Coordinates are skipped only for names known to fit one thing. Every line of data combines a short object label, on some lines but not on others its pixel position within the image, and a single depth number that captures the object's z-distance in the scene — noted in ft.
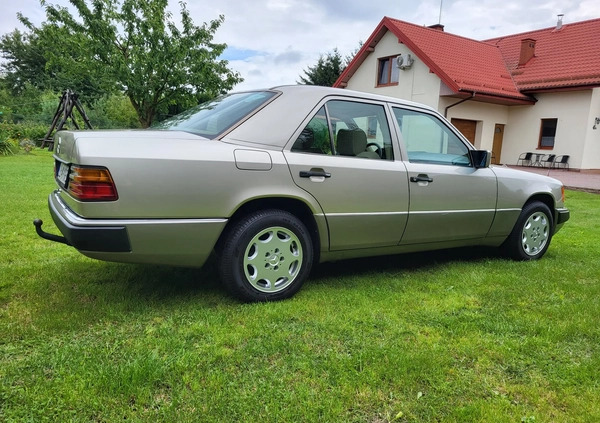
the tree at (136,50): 61.05
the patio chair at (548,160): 59.72
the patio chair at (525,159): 62.49
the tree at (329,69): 106.73
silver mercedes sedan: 8.75
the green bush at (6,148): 52.75
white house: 57.41
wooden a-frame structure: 56.08
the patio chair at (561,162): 58.80
